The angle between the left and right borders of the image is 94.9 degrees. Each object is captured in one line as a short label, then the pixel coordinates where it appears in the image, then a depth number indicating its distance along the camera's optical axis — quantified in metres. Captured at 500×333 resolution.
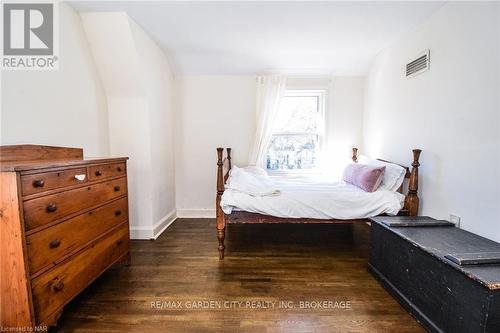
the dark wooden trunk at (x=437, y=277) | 1.07
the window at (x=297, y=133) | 3.49
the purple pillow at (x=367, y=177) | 2.27
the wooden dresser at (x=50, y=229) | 1.09
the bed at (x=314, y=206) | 2.11
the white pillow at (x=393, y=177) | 2.25
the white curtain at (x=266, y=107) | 3.27
